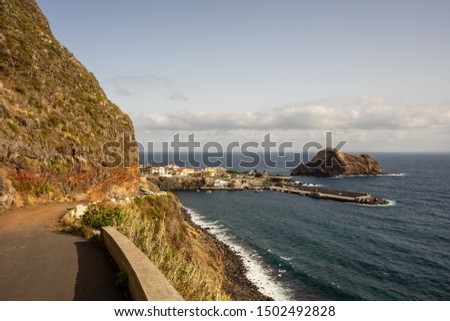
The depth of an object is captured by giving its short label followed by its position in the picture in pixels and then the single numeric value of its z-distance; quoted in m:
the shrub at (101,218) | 14.90
